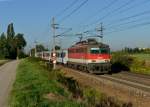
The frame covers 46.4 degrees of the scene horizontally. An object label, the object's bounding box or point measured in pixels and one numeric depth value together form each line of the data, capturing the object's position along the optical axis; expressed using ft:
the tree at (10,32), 215.38
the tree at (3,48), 197.41
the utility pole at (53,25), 77.84
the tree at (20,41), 211.03
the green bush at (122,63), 73.44
